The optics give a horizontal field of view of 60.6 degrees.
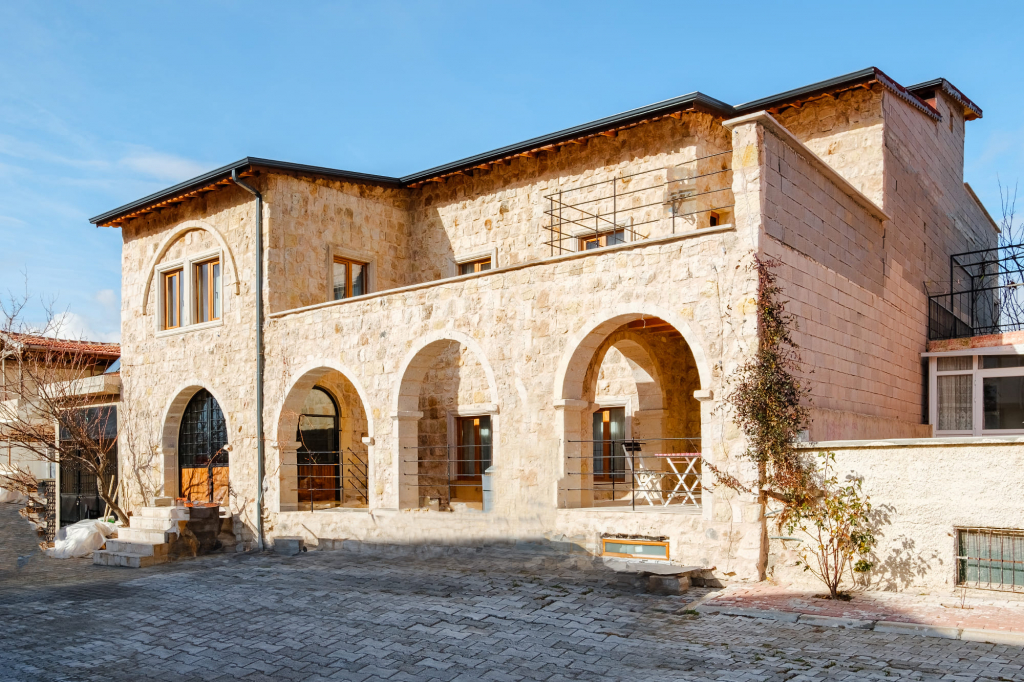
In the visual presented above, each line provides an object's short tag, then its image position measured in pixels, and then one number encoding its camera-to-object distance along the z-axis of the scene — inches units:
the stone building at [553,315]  402.0
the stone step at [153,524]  589.6
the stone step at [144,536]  581.0
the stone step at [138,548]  567.5
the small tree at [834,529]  350.9
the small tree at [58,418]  719.1
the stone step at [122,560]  562.6
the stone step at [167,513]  594.9
